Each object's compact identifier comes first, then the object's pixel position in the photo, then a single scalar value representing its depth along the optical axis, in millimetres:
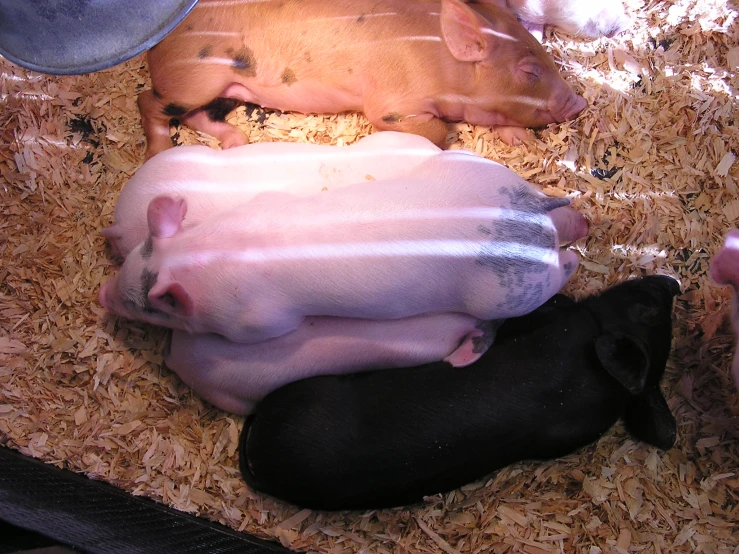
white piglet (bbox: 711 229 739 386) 867
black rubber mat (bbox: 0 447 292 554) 806
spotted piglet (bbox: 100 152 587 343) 828
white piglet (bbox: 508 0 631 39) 1022
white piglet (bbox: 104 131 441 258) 903
